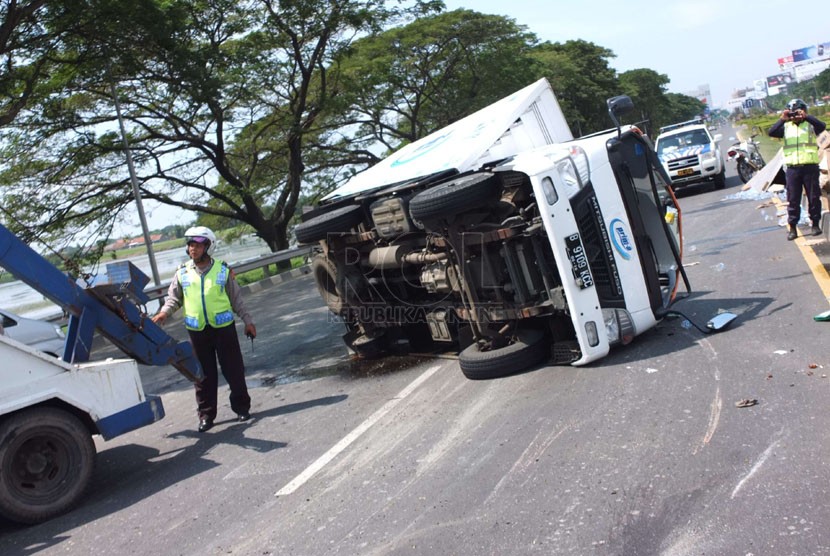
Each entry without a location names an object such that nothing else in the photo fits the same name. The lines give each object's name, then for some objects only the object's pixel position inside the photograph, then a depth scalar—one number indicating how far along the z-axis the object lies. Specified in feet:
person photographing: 34.40
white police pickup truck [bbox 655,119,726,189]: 69.87
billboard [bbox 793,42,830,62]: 645.51
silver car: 33.50
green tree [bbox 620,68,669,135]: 263.10
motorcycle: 71.10
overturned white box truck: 21.44
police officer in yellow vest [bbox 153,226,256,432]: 23.03
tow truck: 17.92
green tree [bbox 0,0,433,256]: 59.16
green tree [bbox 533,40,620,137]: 151.84
